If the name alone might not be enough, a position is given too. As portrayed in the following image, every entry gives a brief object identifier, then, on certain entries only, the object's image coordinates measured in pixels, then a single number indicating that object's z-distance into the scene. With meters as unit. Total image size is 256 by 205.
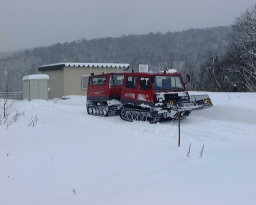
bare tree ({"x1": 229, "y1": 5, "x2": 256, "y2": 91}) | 35.62
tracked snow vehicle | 13.62
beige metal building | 29.17
